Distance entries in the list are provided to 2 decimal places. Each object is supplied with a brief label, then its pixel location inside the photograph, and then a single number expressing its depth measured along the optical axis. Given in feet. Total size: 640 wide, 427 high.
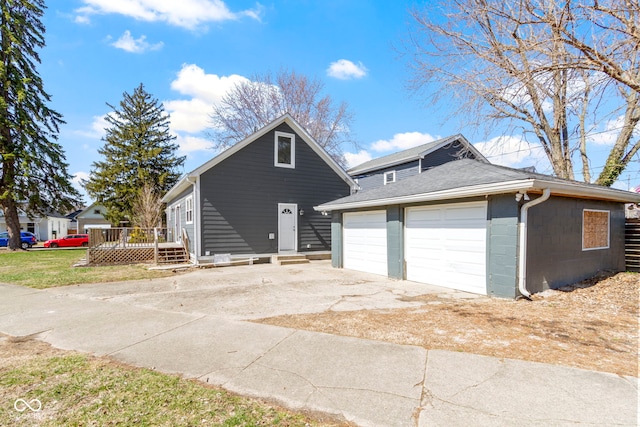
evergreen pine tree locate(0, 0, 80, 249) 64.59
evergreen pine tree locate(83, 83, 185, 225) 88.99
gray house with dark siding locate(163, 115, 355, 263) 38.34
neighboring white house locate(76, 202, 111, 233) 124.06
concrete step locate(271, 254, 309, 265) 40.61
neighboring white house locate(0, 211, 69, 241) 118.93
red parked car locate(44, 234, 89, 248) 87.12
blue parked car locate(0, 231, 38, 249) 84.47
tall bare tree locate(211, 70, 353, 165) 81.92
